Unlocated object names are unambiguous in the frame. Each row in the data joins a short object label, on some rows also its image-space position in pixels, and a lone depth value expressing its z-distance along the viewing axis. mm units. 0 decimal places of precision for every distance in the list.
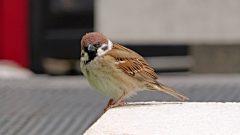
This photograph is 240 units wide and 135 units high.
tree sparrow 4777
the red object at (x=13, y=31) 14430
